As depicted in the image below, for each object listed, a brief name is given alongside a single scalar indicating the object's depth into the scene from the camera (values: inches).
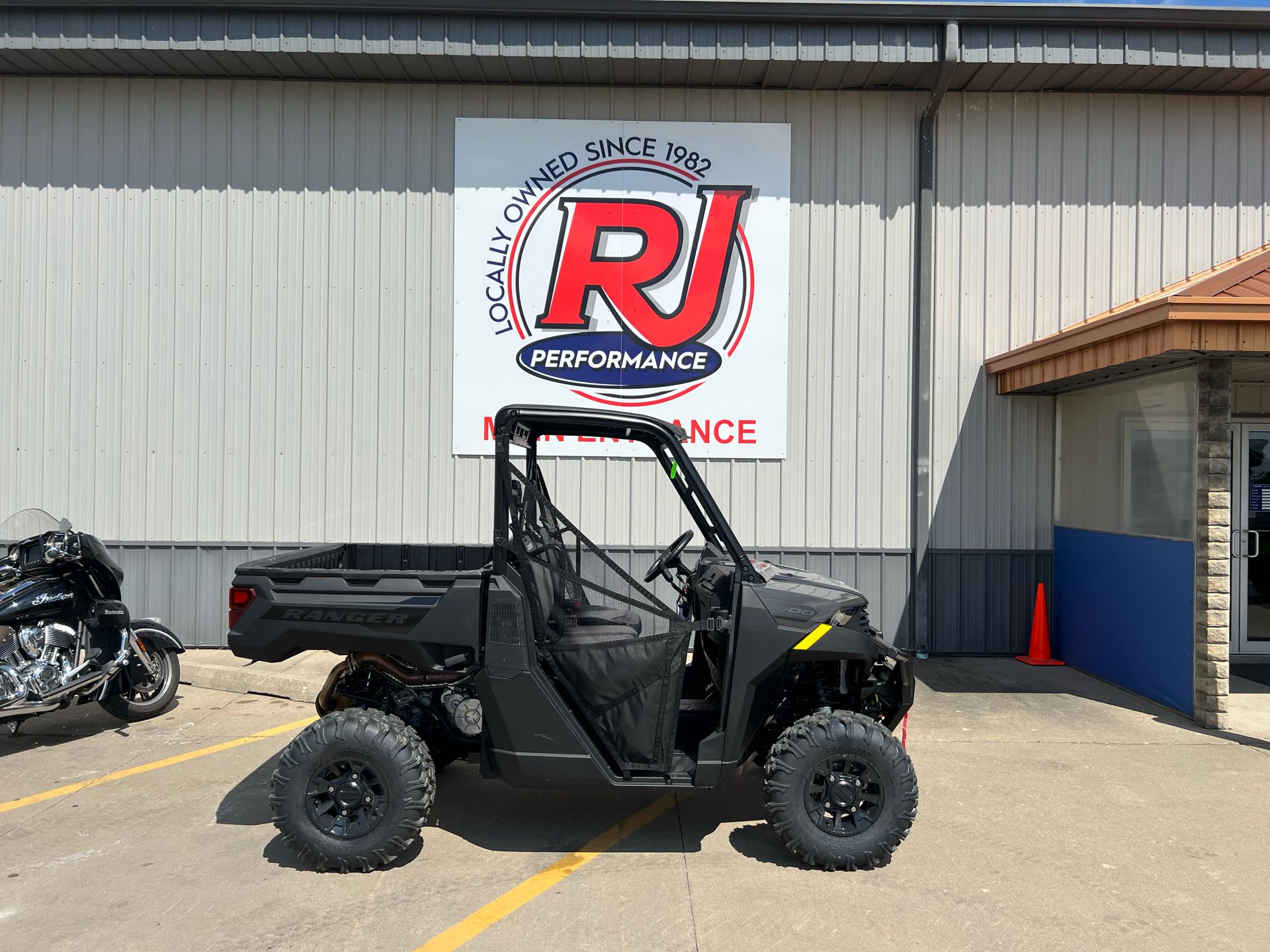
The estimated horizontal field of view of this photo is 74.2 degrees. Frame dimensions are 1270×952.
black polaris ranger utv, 148.6
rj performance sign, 324.5
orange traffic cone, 319.3
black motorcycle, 209.5
